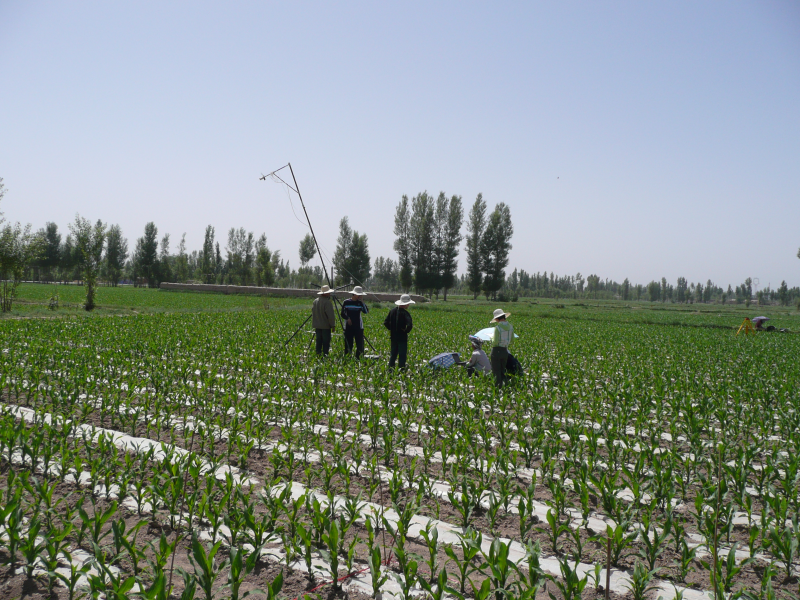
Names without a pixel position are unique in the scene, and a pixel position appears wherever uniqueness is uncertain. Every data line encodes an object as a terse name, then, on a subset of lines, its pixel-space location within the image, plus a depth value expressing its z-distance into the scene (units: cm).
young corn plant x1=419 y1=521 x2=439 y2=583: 305
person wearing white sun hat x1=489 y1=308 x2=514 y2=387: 874
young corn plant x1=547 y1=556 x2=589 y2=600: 275
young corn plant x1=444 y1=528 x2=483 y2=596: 295
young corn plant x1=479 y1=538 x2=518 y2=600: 286
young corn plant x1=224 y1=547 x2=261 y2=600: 271
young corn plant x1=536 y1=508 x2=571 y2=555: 351
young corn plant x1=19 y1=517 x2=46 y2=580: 296
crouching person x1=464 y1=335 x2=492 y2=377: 973
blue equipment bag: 1036
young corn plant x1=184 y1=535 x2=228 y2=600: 274
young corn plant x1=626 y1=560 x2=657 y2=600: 288
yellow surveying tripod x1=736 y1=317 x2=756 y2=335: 2537
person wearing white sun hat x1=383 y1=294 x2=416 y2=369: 1030
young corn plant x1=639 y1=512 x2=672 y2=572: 325
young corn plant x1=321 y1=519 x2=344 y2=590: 305
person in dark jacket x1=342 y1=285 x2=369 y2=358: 1117
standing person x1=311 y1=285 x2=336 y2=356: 1110
